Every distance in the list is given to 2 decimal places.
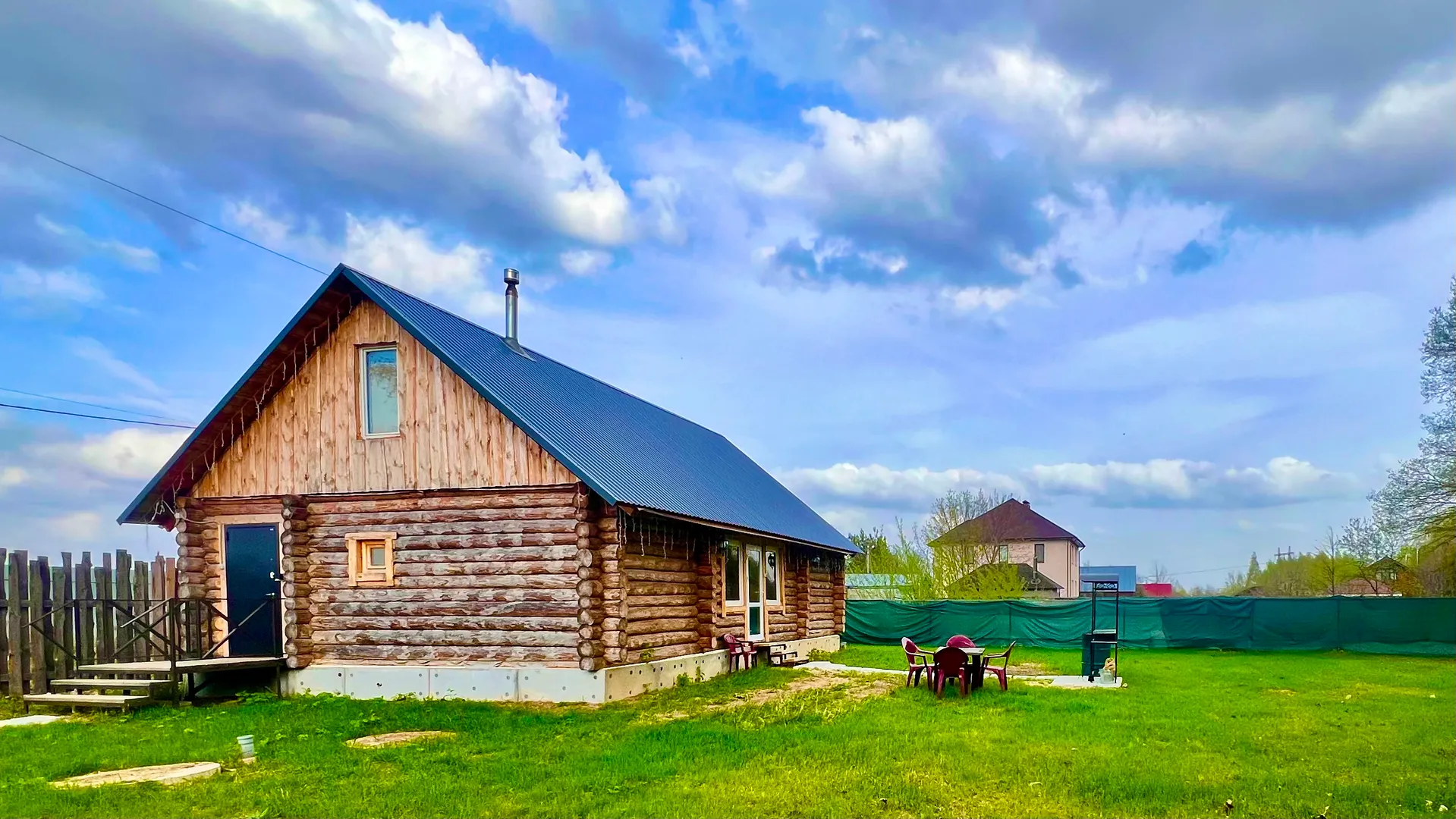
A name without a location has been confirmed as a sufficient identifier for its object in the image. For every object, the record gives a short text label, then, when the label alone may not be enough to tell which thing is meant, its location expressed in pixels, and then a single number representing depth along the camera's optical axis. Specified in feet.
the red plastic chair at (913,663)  52.44
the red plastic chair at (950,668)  49.01
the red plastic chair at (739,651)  62.85
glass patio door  69.46
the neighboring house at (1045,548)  219.61
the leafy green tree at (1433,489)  90.02
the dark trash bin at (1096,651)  56.08
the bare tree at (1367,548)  116.43
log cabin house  48.26
